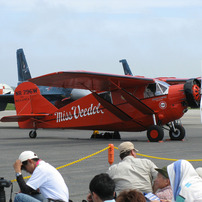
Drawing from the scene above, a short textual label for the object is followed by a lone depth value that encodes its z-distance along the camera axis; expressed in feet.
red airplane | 87.59
